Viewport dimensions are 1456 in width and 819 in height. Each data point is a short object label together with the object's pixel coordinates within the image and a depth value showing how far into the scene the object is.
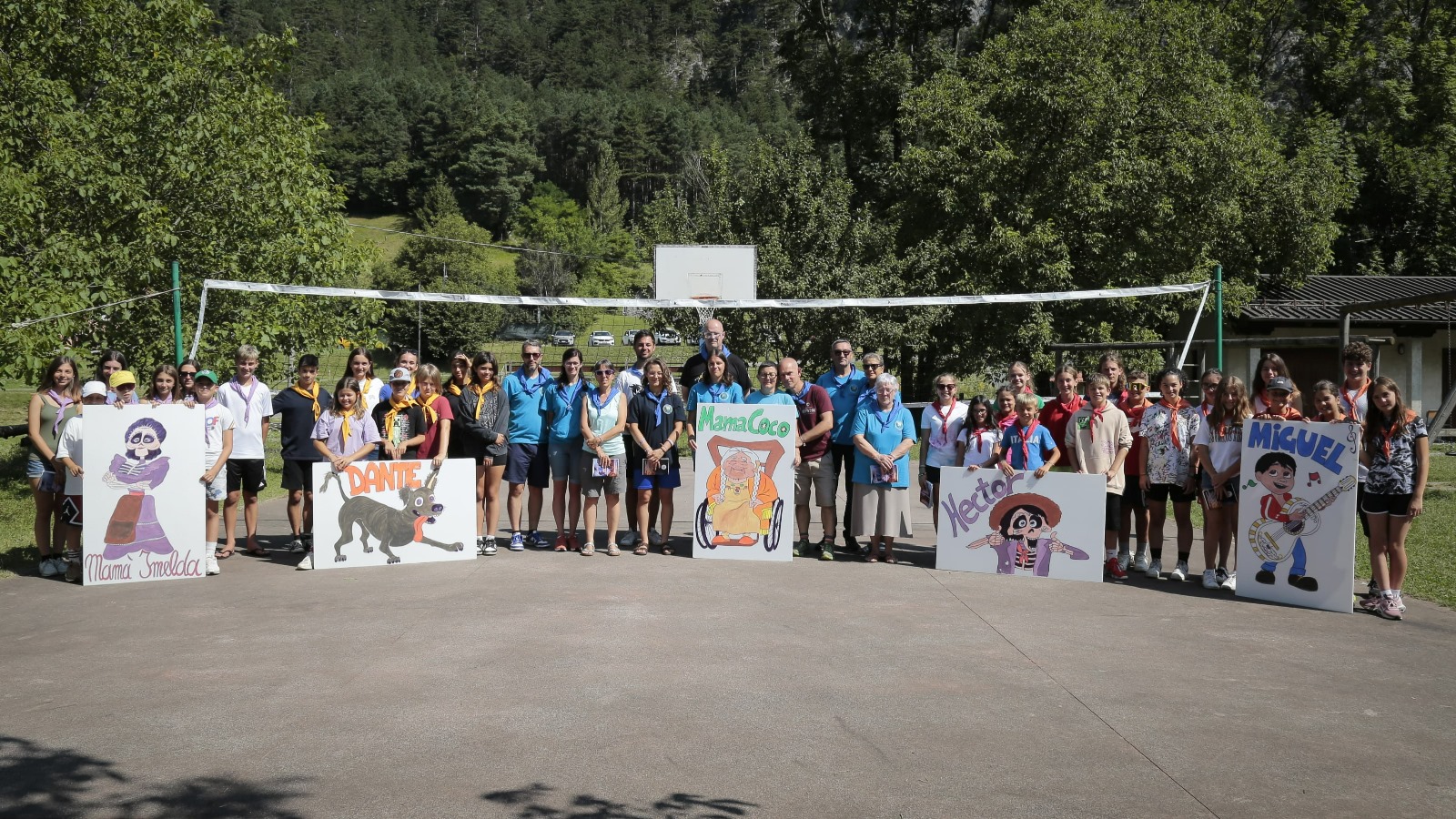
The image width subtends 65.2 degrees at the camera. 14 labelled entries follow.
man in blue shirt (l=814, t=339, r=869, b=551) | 10.47
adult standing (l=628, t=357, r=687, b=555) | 10.38
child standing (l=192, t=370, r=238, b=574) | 9.45
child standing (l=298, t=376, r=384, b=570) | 9.83
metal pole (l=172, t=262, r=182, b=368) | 11.62
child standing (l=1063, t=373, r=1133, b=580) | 9.55
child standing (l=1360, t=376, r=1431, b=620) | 7.95
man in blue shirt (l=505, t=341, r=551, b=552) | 10.52
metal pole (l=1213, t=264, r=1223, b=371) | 12.21
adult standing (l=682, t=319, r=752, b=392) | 10.83
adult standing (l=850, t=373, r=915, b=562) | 9.98
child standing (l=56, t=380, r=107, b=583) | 8.91
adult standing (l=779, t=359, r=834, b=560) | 10.39
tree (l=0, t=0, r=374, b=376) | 14.84
